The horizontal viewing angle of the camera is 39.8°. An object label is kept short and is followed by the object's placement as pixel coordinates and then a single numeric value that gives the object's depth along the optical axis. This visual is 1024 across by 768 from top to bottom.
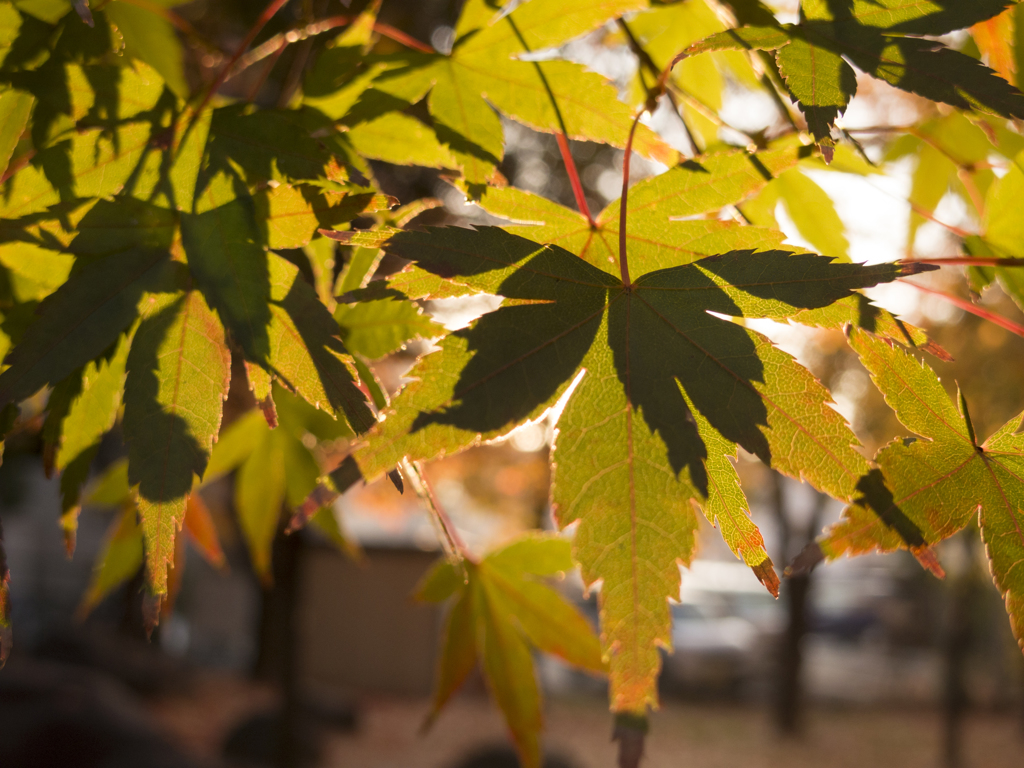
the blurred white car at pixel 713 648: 8.64
